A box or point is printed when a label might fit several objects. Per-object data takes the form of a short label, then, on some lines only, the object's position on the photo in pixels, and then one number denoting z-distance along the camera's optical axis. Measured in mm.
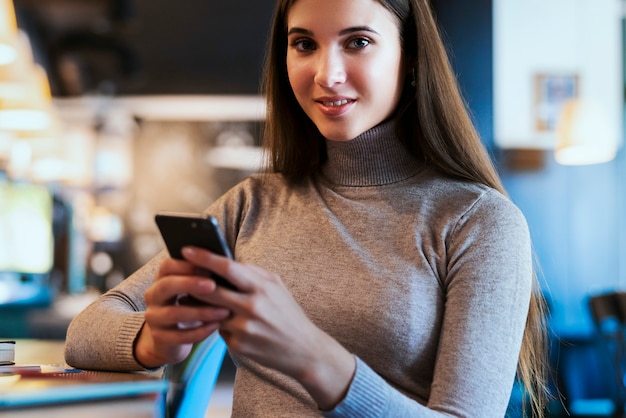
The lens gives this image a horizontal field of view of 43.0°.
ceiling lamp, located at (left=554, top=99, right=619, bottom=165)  4875
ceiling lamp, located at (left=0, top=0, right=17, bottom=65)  2764
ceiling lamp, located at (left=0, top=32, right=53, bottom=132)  3699
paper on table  1207
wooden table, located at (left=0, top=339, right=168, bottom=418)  853
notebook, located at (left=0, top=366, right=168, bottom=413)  853
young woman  1024
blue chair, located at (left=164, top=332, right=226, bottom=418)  1090
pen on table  1091
